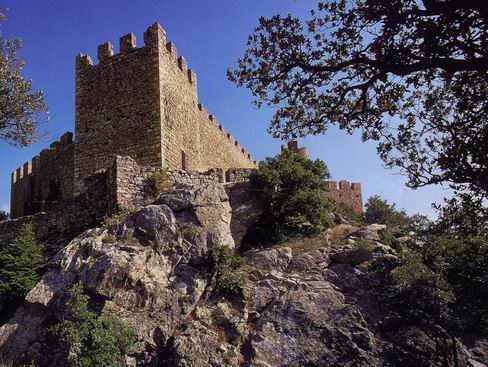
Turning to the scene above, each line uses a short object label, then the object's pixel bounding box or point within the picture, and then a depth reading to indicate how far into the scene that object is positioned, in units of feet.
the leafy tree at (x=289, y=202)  58.65
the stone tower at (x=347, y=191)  110.22
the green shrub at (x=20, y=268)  48.88
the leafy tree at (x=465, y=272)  45.68
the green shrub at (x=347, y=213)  71.36
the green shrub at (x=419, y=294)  44.91
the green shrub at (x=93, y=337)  36.83
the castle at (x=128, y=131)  58.59
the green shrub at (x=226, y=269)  46.70
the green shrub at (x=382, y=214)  91.28
